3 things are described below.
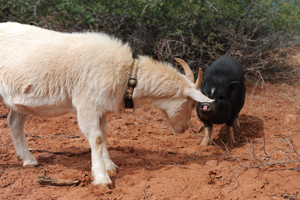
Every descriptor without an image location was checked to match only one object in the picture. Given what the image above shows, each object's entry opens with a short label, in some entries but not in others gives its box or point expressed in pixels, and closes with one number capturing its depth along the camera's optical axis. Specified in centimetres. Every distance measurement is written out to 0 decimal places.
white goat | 344
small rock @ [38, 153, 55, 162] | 425
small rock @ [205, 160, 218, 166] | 403
